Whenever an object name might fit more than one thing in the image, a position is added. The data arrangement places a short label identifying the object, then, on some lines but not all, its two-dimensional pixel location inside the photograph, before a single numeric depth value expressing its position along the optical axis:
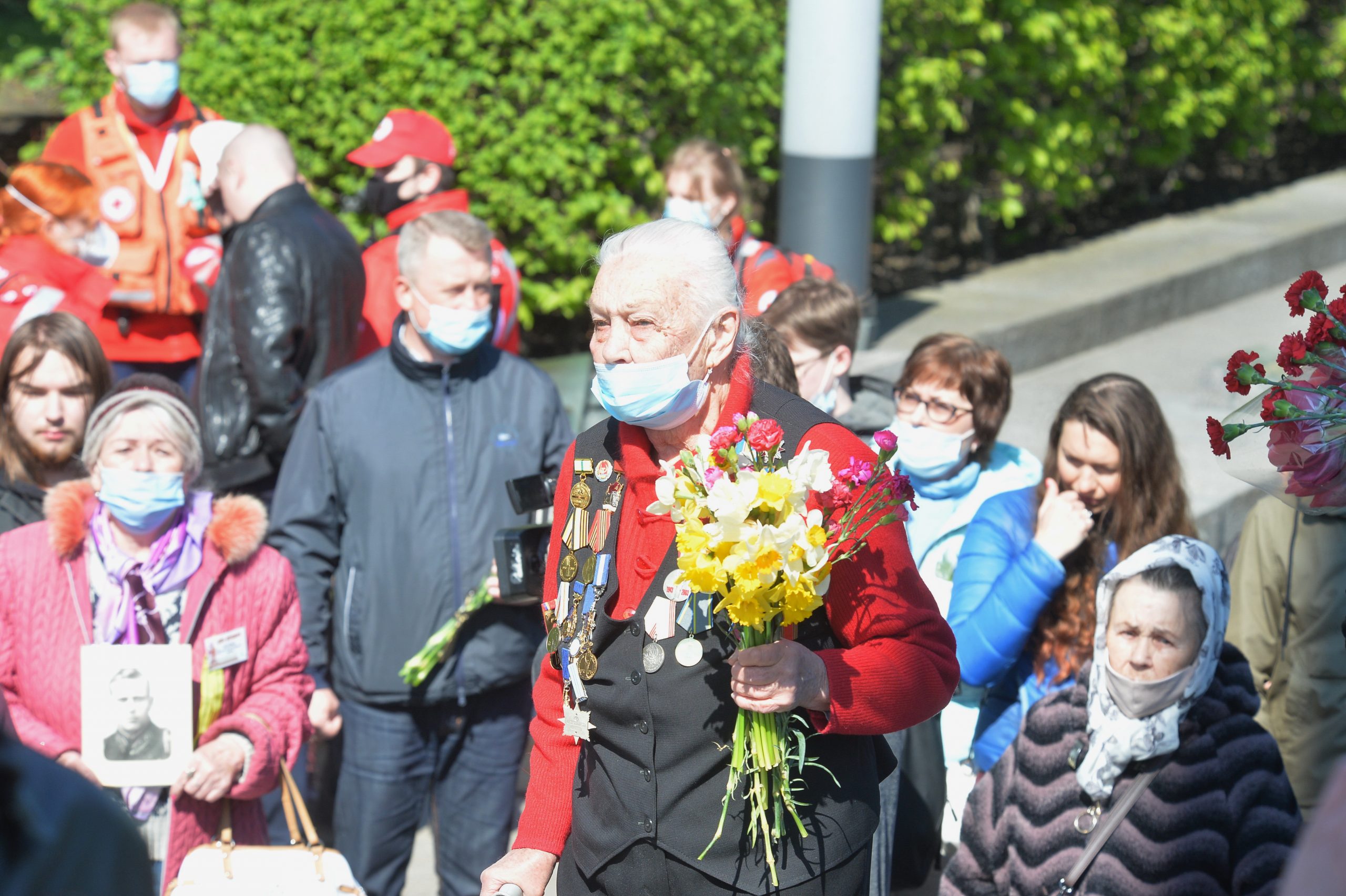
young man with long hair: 8.18
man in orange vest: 10.97
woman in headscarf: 6.08
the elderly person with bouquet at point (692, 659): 5.04
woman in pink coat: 6.98
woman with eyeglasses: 7.68
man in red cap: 10.45
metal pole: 13.90
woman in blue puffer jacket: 7.07
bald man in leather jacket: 9.07
